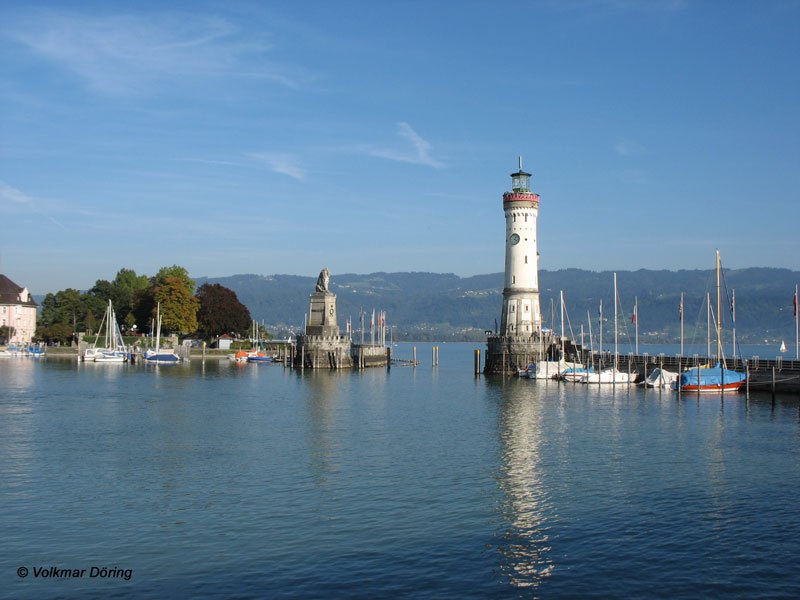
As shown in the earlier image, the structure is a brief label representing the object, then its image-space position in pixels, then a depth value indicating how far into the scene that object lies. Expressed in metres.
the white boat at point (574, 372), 87.14
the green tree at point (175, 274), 150.62
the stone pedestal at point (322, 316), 112.12
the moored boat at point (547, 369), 90.94
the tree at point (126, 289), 161.88
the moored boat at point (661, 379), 79.24
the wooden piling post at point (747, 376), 67.37
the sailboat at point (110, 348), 124.12
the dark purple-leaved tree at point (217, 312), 148.00
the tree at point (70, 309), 157.75
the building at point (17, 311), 152.50
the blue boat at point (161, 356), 125.38
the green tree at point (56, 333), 152.00
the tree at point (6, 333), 150.00
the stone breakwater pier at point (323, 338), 111.56
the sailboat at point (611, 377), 84.19
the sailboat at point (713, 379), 73.25
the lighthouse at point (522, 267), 100.38
